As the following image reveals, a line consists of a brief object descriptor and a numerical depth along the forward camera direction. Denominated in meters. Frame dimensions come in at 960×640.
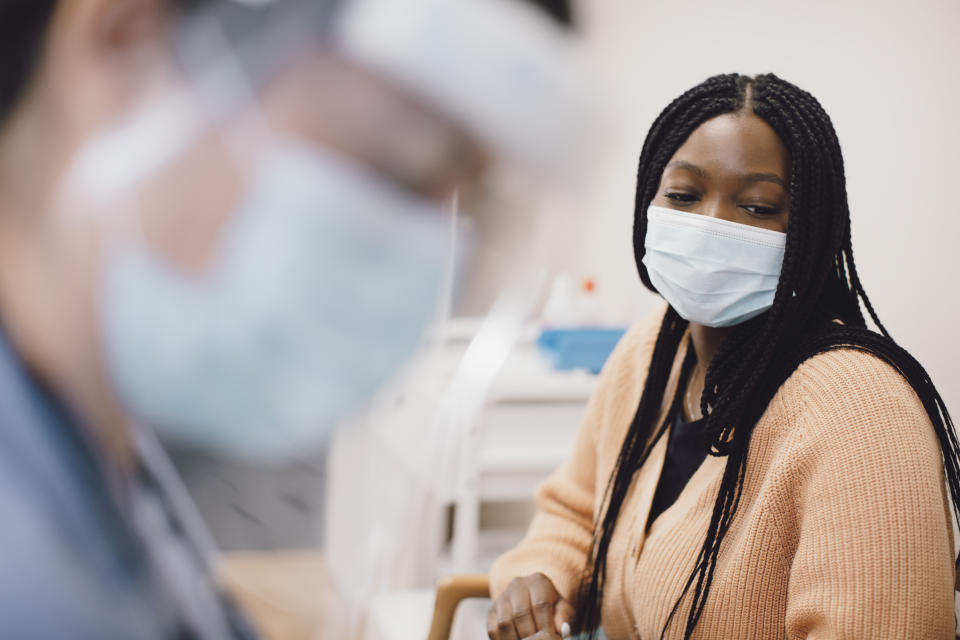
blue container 1.40
